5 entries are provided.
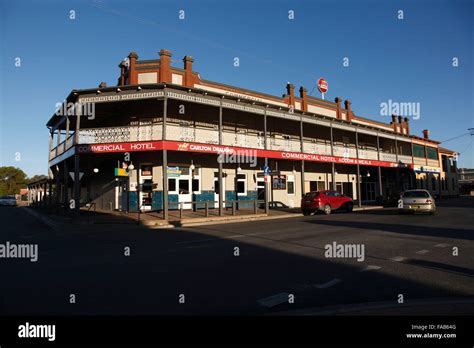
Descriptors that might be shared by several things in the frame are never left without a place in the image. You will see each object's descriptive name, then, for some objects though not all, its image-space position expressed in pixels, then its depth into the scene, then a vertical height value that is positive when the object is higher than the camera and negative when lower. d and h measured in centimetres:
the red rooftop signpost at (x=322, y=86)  3294 +1077
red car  2172 -34
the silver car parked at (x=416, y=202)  1861 -43
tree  8925 +626
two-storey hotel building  1914 +370
